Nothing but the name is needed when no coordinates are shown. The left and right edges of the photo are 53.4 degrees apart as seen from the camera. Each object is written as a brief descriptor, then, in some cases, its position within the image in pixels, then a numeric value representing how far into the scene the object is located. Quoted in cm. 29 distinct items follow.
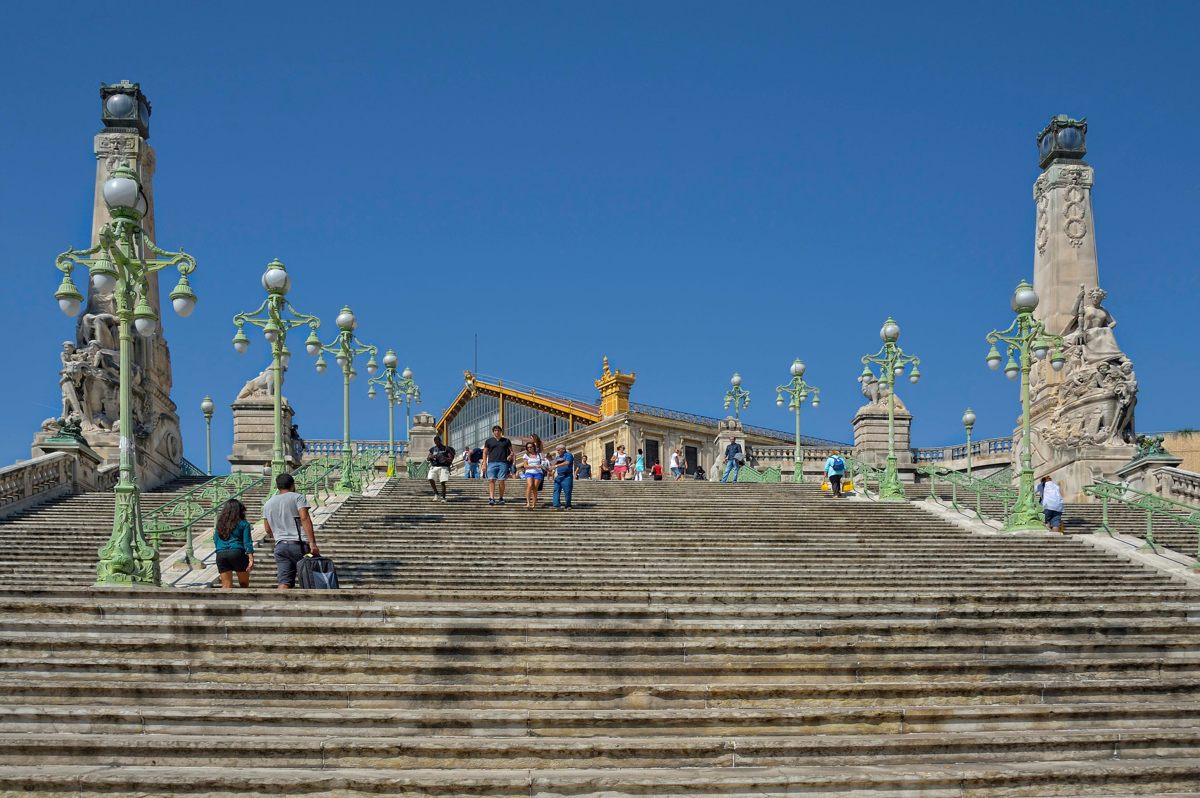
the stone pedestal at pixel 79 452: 2284
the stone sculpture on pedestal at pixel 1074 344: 2681
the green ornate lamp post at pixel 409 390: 3559
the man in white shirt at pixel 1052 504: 1911
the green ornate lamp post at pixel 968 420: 3934
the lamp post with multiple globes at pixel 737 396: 3685
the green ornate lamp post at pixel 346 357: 2355
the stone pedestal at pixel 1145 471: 2298
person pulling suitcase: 1232
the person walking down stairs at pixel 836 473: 2312
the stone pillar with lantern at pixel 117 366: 2597
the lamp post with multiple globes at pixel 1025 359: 1872
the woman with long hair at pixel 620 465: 3105
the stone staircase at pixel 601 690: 870
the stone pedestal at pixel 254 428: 3259
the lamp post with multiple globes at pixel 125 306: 1230
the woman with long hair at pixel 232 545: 1227
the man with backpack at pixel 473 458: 2730
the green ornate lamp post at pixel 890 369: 2338
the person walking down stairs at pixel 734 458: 3081
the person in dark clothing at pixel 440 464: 2070
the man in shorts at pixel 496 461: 2013
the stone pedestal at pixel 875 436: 3619
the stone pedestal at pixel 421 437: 4209
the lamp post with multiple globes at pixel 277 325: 1858
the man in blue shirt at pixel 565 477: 1982
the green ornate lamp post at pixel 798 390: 3058
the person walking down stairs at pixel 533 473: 1950
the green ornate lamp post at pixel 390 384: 3034
